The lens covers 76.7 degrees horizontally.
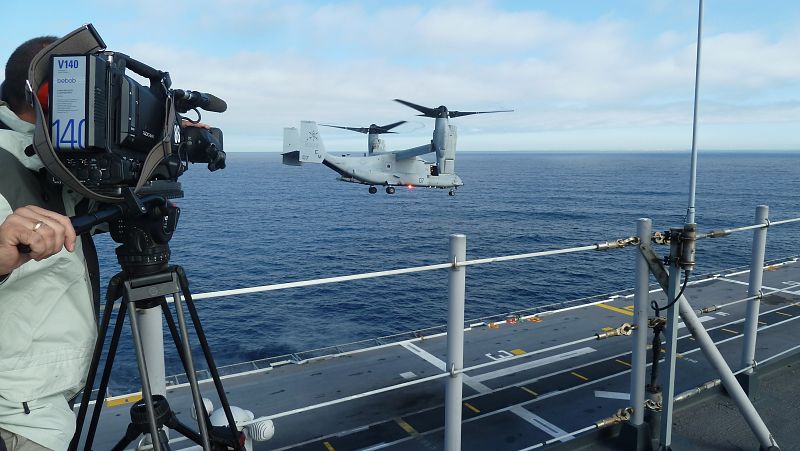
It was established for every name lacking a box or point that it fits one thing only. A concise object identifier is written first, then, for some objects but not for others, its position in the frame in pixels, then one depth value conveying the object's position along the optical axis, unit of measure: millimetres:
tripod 2133
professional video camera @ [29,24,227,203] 1857
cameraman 1884
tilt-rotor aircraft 47531
